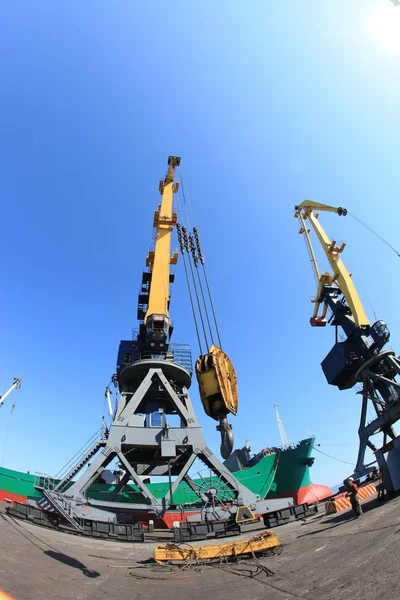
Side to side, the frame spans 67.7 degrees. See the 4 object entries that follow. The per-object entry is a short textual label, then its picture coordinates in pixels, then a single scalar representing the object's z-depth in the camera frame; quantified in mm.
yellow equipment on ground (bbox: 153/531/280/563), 7523
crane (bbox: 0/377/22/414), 33072
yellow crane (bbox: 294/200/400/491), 21812
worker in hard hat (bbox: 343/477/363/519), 9695
